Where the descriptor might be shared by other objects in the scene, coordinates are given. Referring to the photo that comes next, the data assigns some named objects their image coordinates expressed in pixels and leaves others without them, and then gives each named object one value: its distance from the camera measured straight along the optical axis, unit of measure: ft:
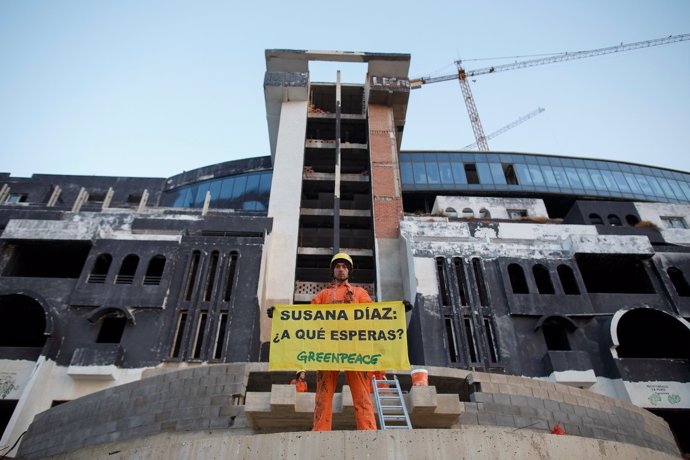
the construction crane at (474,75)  233.76
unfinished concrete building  39.19
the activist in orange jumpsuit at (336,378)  22.03
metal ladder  24.19
